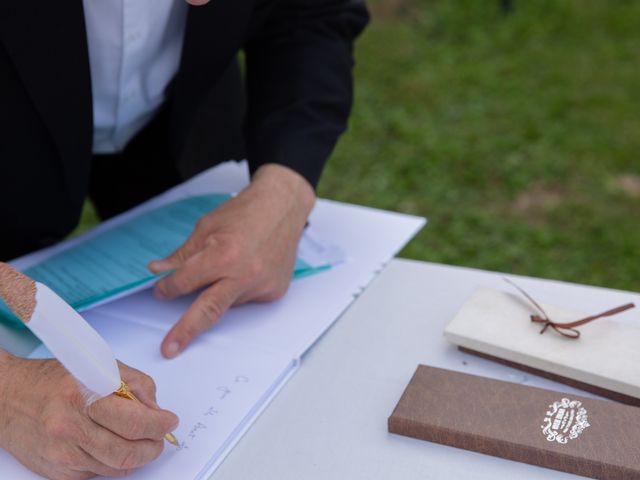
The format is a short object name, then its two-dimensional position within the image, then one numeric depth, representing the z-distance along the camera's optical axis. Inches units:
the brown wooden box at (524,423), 30.5
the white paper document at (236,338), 33.8
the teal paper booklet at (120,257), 42.6
